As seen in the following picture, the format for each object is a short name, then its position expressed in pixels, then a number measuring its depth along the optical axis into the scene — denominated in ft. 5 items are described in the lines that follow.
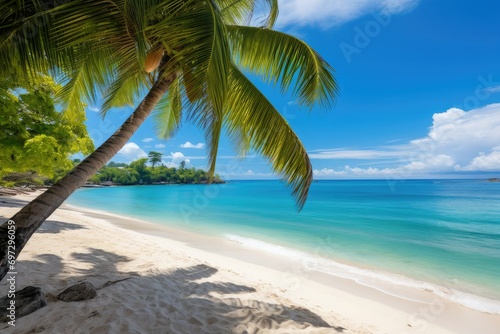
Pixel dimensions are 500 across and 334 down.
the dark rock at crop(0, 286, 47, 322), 8.95
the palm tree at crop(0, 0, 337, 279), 8.78
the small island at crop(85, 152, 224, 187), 296.10
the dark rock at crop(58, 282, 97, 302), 10.64
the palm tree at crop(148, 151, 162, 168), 309.01
